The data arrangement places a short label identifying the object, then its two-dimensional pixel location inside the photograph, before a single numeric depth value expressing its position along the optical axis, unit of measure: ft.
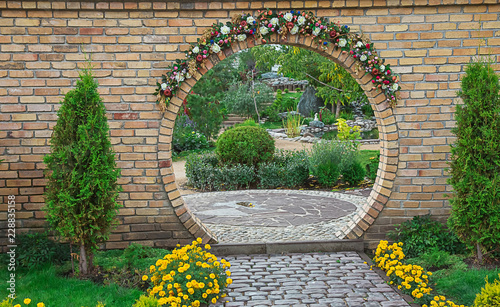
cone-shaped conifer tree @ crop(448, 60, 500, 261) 15.19
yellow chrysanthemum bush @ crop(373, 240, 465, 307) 12.94
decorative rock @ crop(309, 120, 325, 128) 67.65
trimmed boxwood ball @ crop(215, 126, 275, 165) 34.35
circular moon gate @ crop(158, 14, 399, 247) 16.88
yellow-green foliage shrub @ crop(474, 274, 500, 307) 10.62
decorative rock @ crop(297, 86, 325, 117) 79.92
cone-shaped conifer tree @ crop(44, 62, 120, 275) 14.15
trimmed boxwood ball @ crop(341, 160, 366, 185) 33.88
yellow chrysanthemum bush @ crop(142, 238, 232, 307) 12.55
